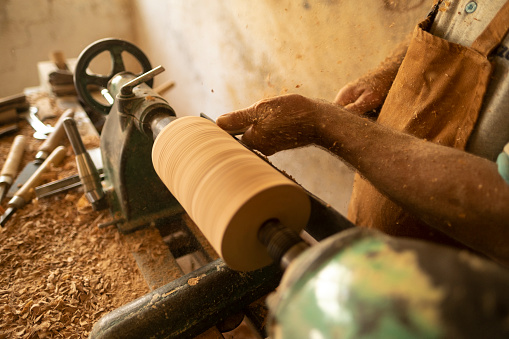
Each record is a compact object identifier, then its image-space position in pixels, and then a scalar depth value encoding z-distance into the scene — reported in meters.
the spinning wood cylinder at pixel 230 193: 0.60
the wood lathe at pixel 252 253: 0.28
